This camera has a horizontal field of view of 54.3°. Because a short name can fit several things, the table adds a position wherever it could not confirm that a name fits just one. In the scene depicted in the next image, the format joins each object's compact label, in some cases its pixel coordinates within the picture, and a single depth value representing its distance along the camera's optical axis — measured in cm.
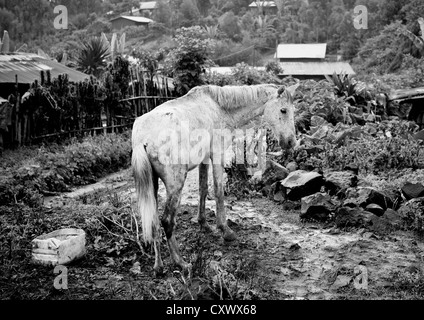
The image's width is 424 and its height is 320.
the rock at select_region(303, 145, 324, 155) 884
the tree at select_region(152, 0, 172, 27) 6409
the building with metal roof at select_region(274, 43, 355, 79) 3778
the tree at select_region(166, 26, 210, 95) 1667
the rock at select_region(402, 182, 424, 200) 652
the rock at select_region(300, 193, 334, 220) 648
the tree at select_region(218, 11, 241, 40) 6022
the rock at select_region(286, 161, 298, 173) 823
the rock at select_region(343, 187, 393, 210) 643
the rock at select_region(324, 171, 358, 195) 708
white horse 443
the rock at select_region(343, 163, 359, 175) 791
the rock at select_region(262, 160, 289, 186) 792
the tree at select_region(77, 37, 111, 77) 2558
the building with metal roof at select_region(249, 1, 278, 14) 6562
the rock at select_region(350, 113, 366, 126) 1312
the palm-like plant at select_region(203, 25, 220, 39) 4972
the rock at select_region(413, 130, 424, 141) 967
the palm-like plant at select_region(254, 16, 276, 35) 5816
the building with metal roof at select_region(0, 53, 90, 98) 1466
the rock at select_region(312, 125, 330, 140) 1002
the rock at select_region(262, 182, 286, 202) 748
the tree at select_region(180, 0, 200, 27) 6578
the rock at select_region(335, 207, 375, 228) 610
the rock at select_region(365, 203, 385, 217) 631
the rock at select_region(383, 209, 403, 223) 613
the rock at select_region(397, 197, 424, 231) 591
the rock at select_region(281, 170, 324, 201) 710
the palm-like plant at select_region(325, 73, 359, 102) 1555
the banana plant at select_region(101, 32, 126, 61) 2774
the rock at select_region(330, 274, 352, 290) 441
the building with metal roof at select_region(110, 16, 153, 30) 6348
